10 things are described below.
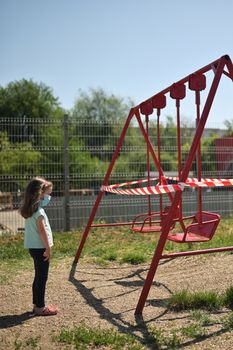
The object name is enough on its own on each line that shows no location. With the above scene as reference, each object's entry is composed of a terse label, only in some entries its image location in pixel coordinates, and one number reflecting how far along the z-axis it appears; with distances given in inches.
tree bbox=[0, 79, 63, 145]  1573.6
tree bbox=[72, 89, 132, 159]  1831.9
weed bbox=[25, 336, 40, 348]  134.9
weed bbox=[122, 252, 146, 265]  271.2
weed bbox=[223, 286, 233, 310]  173.4
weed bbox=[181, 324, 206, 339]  141.2
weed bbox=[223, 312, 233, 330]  148.2
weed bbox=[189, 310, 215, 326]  153.5
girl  169.9
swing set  165.8
